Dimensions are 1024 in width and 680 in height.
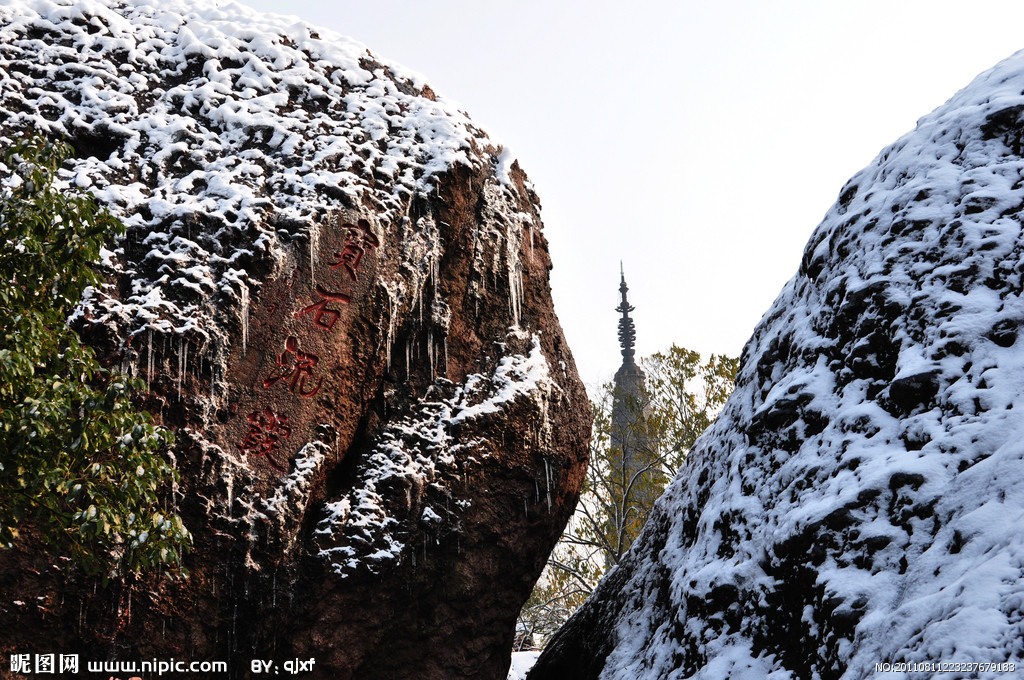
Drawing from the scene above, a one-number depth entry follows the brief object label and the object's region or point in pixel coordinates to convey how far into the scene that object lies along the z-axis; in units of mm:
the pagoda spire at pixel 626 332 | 31938
